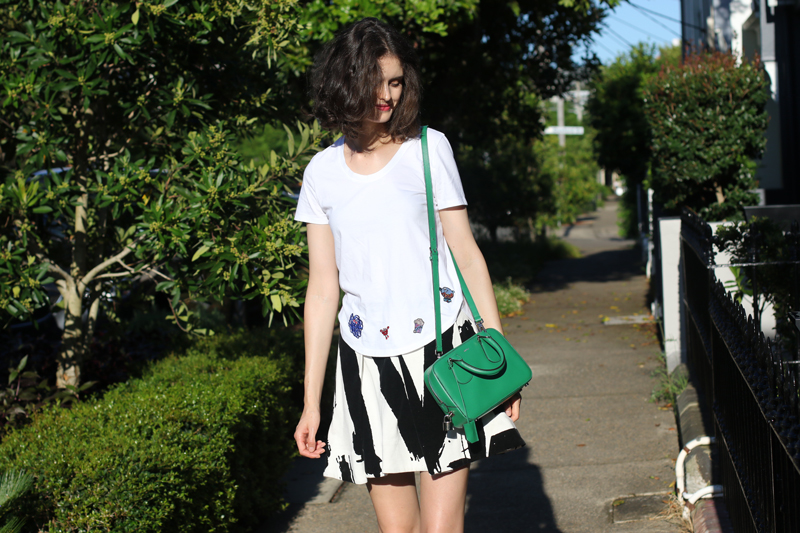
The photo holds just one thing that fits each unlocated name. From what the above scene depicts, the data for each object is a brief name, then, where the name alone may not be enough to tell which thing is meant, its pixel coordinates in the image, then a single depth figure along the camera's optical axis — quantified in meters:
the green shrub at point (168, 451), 2.89
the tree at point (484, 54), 8.62
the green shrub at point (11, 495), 2.64
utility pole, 51.48
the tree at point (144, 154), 3.57
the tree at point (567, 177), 21.61
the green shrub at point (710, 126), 7.83
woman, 2.19
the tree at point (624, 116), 15.64
